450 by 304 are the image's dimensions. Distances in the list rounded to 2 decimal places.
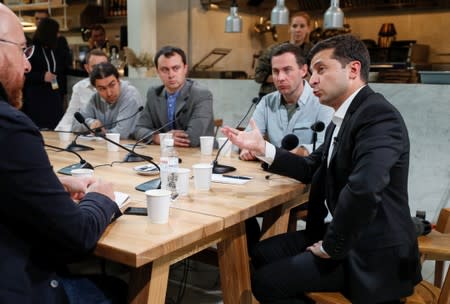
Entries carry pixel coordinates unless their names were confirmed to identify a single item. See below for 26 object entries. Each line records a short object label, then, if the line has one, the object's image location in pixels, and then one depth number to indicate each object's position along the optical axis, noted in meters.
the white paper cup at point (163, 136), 2.46
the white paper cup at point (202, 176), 1.77
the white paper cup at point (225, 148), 2.49
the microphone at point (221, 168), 2.10
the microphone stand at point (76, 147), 2.72
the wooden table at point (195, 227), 1.25
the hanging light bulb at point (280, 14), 3.93
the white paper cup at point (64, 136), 3.13
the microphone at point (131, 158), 2.36
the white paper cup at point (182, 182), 1.68
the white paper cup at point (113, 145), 2.63
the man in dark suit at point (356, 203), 1.40
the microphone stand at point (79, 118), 2.35
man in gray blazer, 2.97
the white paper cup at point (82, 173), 1.78
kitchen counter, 3.14
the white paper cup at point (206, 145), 2.57
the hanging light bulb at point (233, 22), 4.42
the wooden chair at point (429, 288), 1.48
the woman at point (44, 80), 4.77
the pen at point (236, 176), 2.02
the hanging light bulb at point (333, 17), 3.75
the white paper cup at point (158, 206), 1.36
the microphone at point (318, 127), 1.96
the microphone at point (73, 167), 2.07
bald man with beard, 1.02
